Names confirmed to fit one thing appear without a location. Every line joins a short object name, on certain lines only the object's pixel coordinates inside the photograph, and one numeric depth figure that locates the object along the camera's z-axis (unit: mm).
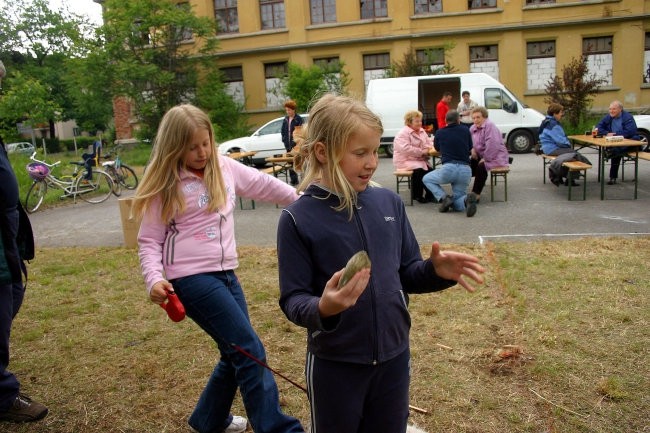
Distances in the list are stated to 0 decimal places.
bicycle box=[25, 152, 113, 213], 12445
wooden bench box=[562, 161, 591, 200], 9547
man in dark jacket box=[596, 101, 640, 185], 11320
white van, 18766
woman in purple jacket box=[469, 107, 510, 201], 10117
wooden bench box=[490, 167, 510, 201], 10062
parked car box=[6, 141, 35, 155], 19225
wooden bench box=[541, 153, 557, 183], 11062
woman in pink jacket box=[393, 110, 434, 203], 10289
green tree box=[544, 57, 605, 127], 22781
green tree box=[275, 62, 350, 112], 25031
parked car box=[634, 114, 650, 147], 15906
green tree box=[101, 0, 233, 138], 25594
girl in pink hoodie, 2717
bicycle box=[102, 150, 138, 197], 14555
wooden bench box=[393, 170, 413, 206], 10117
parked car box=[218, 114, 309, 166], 18953
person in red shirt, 16531
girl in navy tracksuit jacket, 1997
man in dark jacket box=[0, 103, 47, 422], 3230
